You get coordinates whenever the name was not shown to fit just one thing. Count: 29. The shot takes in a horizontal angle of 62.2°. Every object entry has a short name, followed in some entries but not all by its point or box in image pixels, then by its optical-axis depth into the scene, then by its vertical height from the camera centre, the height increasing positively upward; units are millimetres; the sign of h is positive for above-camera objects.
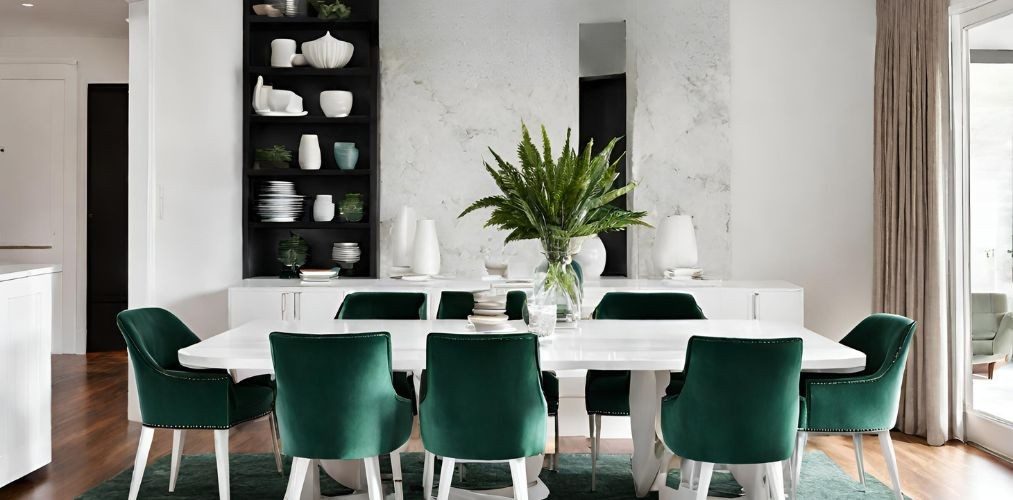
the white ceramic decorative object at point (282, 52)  5504 +1292
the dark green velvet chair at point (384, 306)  4242 -295
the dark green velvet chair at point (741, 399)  2662 -486
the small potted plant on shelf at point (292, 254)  5547 -35
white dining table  2863 -367
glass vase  3354 -109
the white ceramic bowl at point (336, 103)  5480 +952
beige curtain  4613 +246
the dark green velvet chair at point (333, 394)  2716 -477
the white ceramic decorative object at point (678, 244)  5309 +25
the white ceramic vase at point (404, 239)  5475 +62
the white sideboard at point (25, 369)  3590 -535
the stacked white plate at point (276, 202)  5543 +309
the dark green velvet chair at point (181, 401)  3123 -570
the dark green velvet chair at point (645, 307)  4207 -300
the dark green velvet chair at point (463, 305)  4305 -292
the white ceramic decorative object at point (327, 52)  5453 +1284
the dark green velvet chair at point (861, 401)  3143 -578
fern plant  3215 +179
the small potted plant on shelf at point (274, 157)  5531 +606
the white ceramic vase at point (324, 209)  5555 +263
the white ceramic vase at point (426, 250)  5316 -10
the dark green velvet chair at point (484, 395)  2680 -476
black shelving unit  5656 +804
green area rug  3625 -1062
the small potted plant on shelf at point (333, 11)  5531 +1571
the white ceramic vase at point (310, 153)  5527 +632
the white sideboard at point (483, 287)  5047 -302
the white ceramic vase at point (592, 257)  5242 -59
